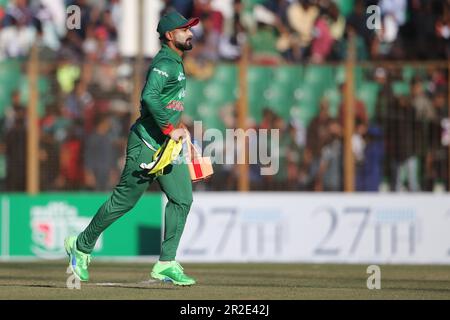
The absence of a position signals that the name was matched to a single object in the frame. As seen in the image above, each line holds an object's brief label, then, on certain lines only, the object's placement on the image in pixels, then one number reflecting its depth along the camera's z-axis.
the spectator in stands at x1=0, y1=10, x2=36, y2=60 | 20.00
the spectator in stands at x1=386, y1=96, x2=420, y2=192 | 18.62
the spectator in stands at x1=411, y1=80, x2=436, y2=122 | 18.64
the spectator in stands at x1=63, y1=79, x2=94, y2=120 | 18.83
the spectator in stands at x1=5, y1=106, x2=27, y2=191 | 18.72
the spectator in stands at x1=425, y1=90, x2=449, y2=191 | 18.62
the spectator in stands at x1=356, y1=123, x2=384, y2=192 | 18.62
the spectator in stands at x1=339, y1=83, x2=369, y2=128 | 18.80
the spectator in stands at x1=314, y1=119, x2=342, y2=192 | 18.59
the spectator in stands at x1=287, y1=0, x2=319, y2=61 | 20.19
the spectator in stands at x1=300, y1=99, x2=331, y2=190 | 18.64
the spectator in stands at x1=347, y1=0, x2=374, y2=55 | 20.05
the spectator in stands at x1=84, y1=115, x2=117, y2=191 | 18.62
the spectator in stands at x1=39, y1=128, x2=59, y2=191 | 18.77
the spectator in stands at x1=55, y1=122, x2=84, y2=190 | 18.67
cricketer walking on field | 11.05
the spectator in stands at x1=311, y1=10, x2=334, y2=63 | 19.94
